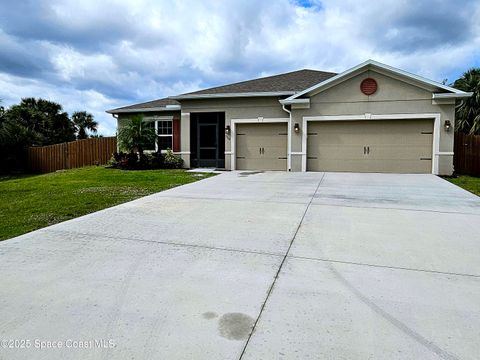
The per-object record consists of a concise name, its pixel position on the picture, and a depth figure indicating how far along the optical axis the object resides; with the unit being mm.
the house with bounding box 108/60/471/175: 12781
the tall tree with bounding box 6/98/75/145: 24453
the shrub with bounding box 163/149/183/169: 16172
